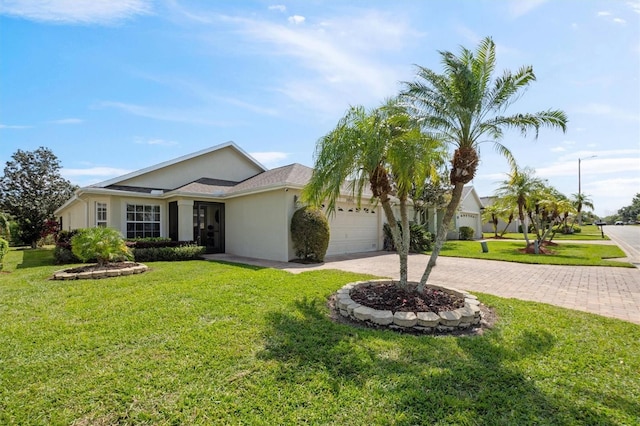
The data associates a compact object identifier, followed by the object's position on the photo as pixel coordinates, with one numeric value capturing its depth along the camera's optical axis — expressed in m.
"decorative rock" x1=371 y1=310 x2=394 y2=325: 5.37
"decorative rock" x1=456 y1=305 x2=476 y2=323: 5.37
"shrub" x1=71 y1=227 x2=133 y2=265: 9.57
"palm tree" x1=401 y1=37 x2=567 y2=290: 6.17
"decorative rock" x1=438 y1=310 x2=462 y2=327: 5.25
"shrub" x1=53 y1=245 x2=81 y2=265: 12.42
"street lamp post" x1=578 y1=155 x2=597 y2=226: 34.48
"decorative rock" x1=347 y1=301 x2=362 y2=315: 5.84
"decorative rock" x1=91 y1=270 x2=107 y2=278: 9.20
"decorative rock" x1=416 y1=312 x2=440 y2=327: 5.20
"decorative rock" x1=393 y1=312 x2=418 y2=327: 5.25
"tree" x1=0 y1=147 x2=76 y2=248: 23.17
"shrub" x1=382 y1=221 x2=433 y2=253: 18.02
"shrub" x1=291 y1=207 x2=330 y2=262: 12.48
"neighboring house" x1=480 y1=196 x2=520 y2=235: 40.56
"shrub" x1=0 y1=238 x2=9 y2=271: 10.40
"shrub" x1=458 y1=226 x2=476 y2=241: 28.17
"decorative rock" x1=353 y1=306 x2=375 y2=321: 5.55
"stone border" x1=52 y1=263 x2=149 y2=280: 8.99
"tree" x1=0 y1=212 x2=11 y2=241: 20.12
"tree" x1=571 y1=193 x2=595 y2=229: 24.33
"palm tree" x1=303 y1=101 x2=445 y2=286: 6.07
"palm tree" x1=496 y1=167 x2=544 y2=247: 17.64
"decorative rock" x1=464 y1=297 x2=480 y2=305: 6.09
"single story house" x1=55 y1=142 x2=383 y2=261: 13.51
